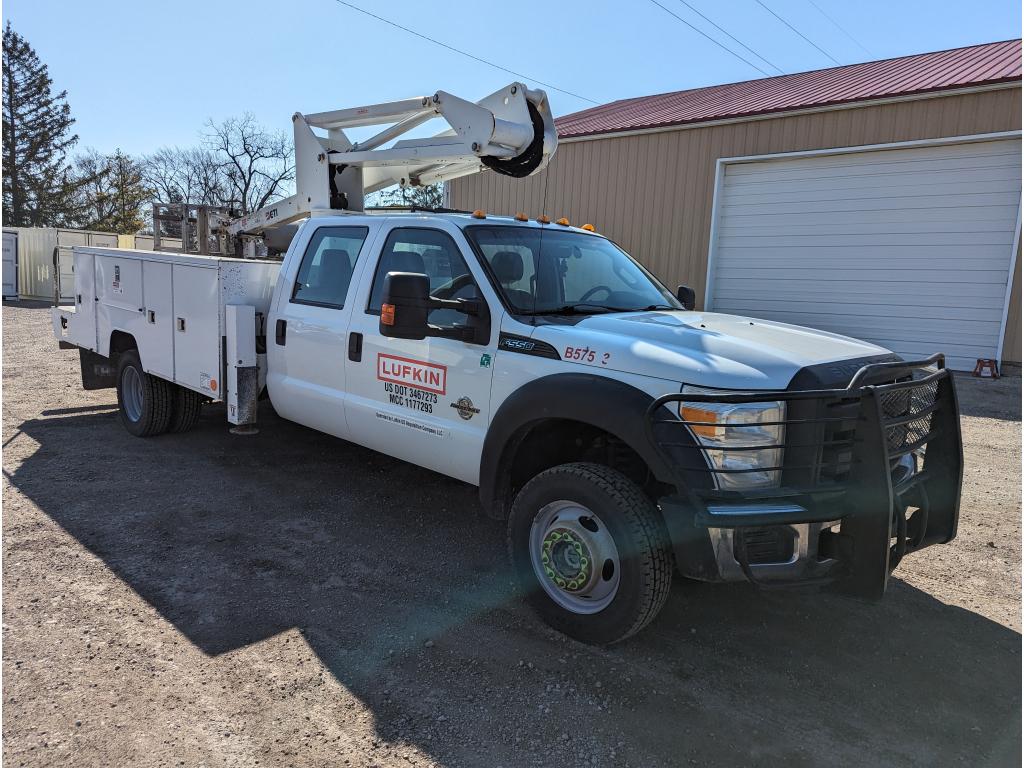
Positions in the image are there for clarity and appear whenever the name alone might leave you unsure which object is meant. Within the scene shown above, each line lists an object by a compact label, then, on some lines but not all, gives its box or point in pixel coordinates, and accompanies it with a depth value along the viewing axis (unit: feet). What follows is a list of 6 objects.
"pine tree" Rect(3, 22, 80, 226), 152.25
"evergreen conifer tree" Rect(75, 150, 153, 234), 160.15
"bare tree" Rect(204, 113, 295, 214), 135.95
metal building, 36.63
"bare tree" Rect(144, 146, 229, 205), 143.02
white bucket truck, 9.59
